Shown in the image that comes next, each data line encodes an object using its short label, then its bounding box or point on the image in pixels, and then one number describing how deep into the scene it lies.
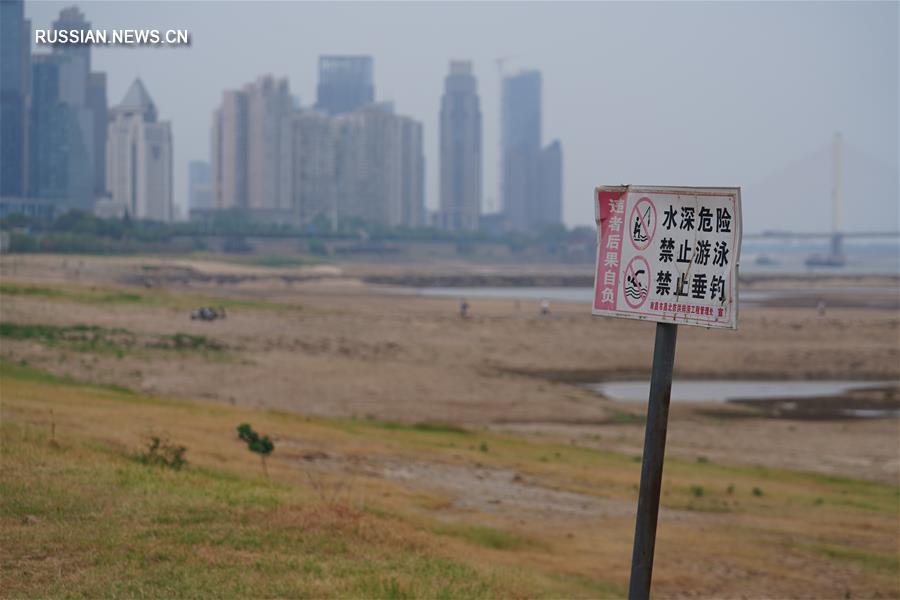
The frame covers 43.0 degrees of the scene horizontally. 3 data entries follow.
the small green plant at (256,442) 17.05
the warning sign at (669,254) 6.39
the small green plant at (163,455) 13.59
